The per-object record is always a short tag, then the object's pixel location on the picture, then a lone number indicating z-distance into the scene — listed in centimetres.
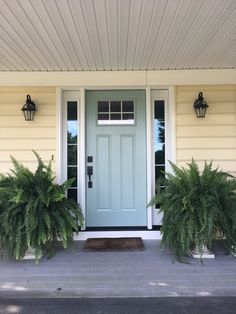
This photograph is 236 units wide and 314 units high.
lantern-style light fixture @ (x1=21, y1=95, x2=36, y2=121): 466
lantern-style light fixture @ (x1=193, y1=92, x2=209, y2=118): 468
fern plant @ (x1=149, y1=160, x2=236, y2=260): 372
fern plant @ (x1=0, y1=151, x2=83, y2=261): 371
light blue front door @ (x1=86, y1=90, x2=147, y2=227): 492
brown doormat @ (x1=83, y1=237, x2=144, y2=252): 430
